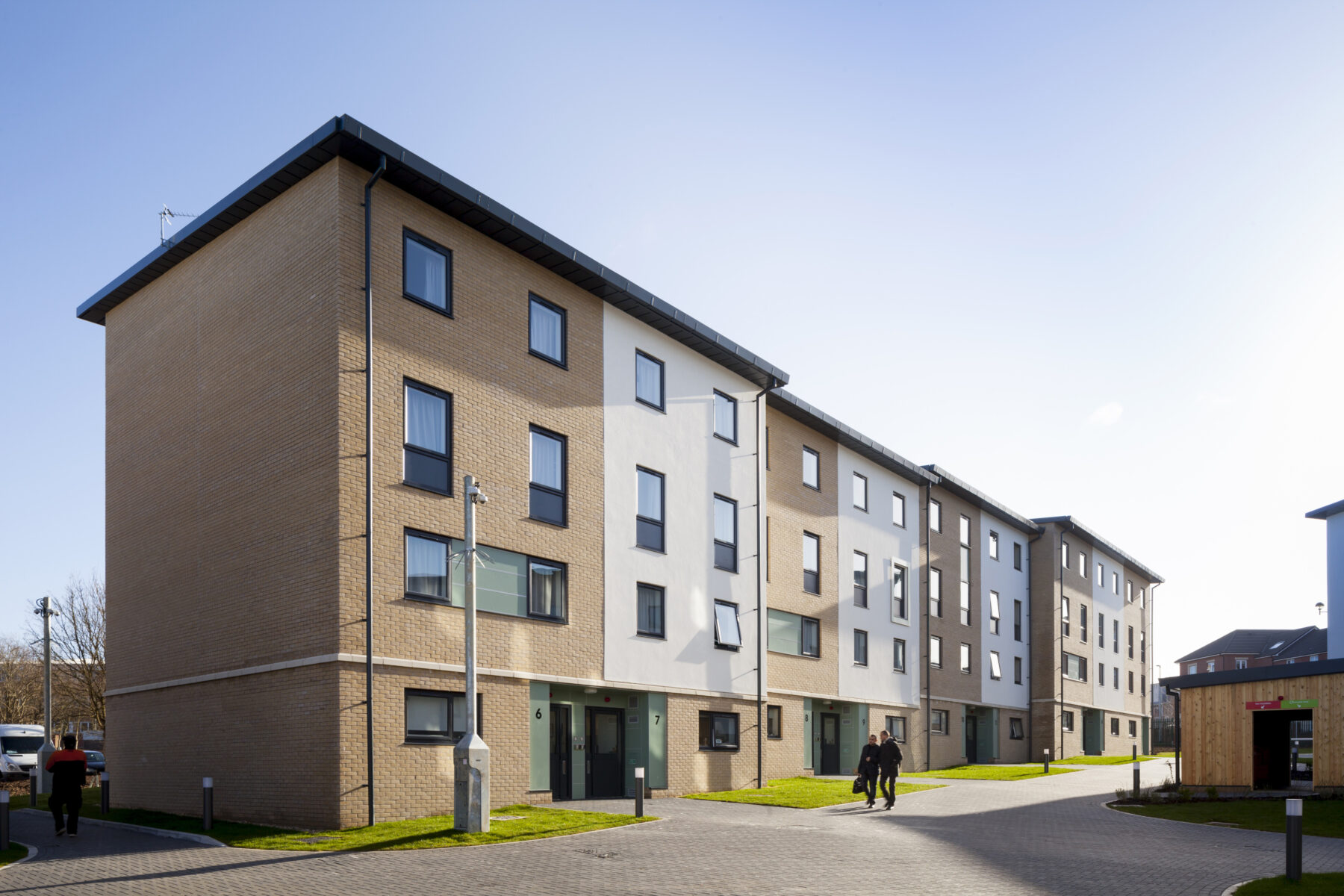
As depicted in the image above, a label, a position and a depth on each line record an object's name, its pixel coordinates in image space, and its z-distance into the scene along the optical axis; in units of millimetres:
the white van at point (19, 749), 39062
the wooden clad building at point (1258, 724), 22672
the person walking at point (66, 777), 16391
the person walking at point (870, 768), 22062
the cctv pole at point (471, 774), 15891
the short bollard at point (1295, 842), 12125
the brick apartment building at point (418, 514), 17922
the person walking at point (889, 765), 21922
